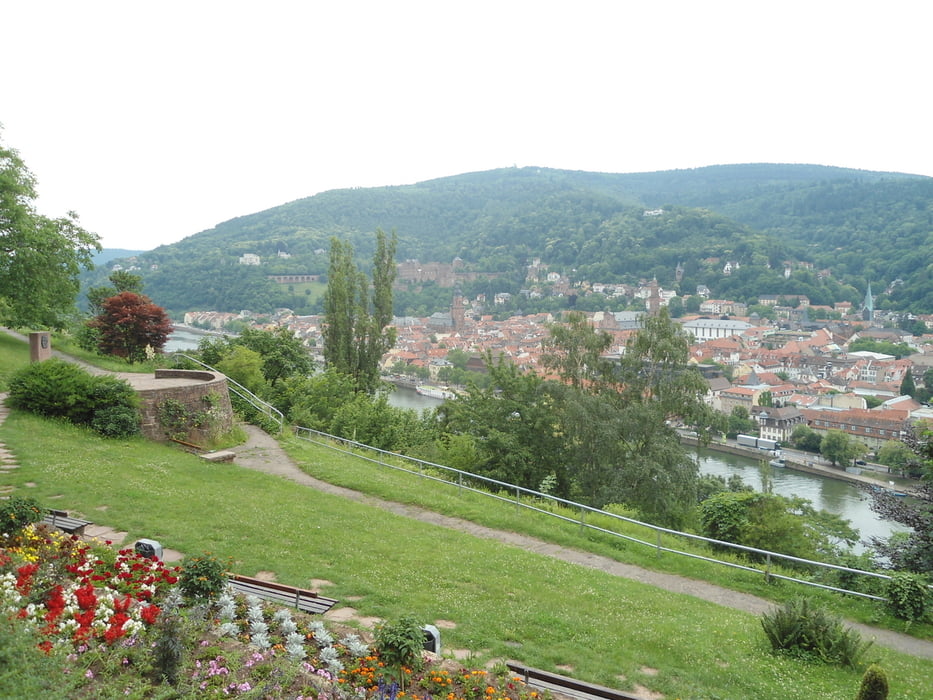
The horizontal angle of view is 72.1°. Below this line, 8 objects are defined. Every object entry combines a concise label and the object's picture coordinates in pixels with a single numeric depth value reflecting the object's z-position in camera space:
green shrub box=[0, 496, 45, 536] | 5.56
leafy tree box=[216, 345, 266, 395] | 18.67
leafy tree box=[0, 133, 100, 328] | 15.67
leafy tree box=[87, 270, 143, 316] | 25.69
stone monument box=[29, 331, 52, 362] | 14.41
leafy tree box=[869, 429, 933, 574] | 8.04
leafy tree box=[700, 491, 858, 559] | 10.65
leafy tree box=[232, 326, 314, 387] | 21.06
